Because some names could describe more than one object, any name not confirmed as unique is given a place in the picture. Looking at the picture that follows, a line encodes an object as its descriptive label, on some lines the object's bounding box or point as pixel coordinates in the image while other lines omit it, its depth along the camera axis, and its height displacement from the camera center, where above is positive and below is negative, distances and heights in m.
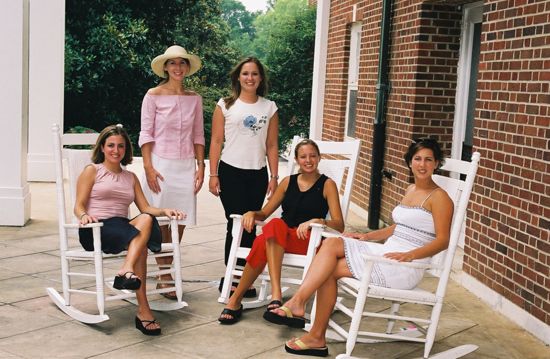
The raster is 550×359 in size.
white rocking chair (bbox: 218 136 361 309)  4.93 -0.97
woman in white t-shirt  5.39 -0.46
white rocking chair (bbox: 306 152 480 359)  4.18 -1.10
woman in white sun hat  5.38 -0.46
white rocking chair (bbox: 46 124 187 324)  4.75 -1.13
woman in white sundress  4.34 -0.94
